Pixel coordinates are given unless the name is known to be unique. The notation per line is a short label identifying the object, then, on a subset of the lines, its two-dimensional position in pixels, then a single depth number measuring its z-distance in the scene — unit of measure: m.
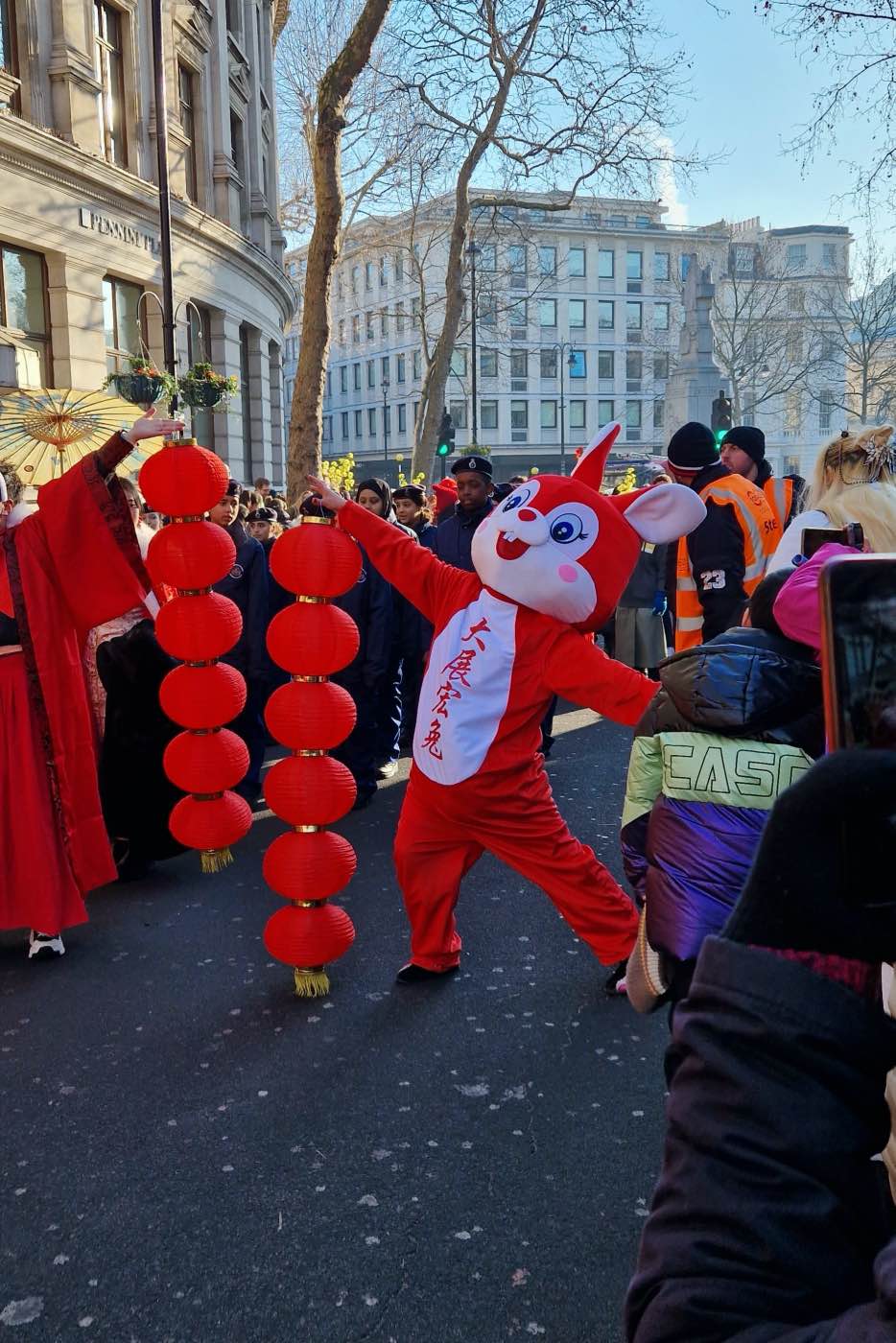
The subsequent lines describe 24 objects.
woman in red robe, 4.34
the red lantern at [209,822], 4.41
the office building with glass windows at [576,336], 65.44
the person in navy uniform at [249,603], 6.92
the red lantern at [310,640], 3.81
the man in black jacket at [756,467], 6.82
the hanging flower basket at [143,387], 9.55
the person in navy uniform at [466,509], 6.88
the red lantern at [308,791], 3.85
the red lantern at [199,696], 4.34
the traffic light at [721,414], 17.58
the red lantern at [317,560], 3.76
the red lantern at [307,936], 3.88
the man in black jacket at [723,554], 6.07
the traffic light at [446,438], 24.12
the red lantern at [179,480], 3.95
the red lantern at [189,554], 4.07
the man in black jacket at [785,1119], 0.77
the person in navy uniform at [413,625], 7.57
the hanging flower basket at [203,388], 12.14
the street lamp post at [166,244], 13.05
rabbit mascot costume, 3.68
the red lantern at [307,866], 3.84
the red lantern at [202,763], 4.35
